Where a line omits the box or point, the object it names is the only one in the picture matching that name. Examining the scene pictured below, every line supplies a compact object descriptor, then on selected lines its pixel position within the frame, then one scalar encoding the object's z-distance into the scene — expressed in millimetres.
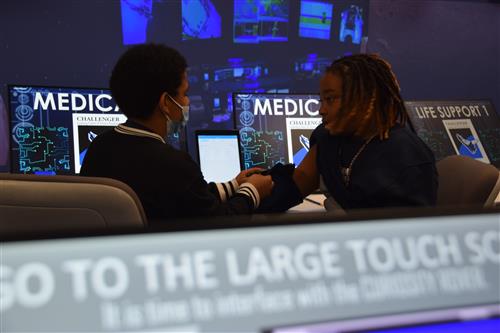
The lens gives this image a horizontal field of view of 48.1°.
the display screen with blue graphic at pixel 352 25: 3578
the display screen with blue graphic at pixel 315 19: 3496
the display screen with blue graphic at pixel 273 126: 2758
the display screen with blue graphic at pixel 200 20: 3232
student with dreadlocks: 1515
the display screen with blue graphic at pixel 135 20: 3104
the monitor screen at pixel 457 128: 2969
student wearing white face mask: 1490
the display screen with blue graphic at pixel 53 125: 2471
